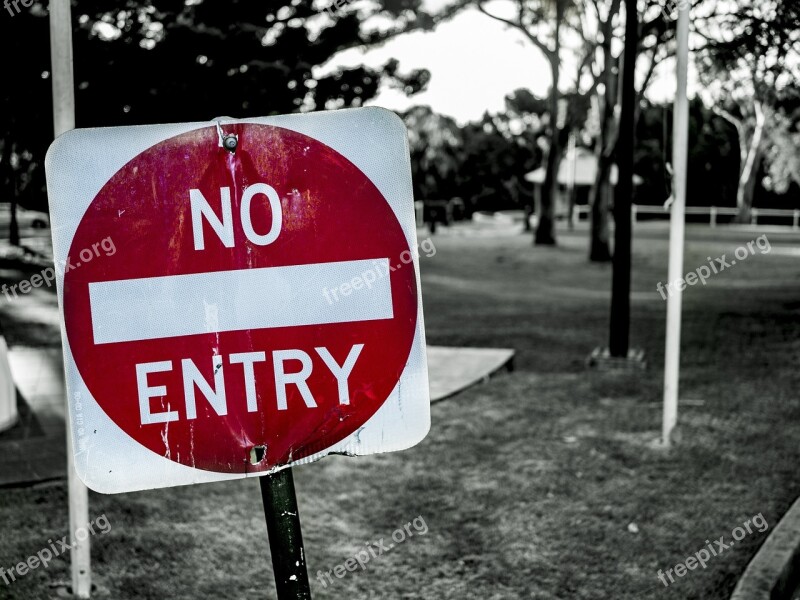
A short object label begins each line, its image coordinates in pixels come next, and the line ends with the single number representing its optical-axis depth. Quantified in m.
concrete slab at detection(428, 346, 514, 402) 7.64
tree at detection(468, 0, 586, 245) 22.38
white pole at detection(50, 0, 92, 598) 3.26
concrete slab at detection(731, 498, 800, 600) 3.74
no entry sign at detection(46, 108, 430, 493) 1.76
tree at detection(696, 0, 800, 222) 11.20
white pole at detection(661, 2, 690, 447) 5.79
